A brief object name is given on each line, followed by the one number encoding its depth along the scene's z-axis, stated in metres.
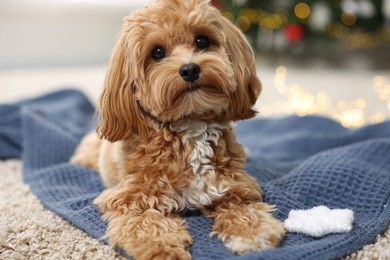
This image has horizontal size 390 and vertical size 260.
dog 0.69
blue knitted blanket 0.69
